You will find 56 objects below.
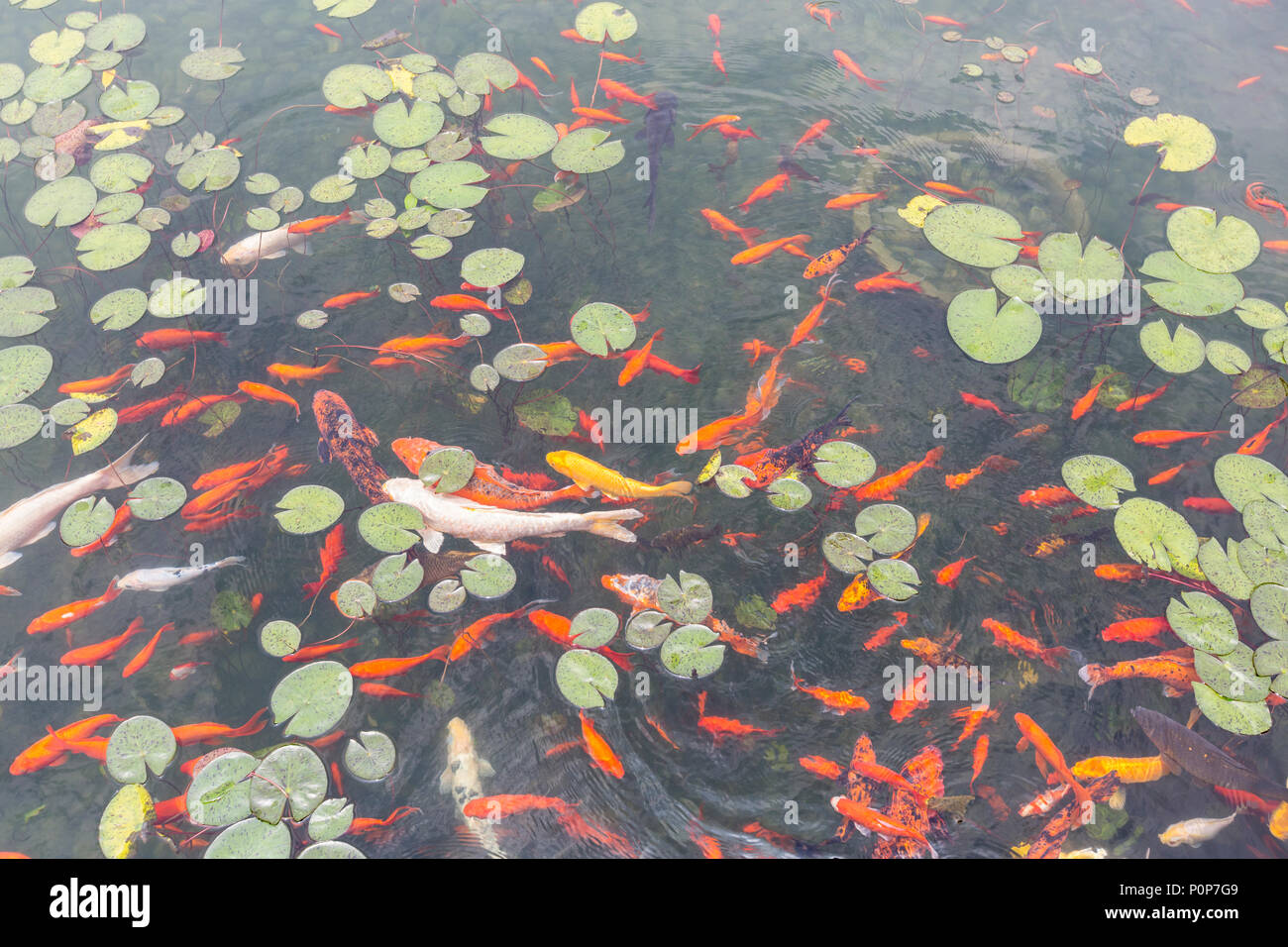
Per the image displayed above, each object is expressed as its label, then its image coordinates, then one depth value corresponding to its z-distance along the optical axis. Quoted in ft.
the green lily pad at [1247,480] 10.48
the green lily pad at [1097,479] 10.77
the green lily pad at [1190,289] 11.86
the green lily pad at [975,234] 12.58
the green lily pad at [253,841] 8.16
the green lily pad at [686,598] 9.88
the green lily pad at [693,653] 9.51
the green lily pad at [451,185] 13.61
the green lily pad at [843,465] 10.89
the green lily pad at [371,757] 8.86
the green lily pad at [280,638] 9.71
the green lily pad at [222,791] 8.44
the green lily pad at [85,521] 10.45
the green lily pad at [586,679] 9.27
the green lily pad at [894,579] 9.98
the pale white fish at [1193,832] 8.41
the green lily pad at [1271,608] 9.31
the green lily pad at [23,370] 11.80
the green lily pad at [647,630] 9.65
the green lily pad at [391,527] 10.30
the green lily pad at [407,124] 14.25
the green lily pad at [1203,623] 9.44
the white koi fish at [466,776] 8.61
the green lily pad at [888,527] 10.29
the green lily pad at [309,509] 10.55
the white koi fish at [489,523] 10.50
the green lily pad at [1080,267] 12.21
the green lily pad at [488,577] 10.06
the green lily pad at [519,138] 14.07
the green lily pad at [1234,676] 9.05
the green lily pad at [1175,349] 11.75
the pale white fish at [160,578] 10.29
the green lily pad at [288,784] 8.44
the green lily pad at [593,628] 9.63
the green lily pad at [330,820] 8.37
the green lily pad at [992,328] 11.68
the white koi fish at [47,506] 10.59
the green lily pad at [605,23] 16.98
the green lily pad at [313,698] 9.07
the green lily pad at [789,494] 10.79
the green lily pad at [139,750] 8.91
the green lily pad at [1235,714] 8.88
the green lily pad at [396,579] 9.97
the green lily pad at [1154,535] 10.10
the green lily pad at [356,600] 9.90
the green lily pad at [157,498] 10.71
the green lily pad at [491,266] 12.85
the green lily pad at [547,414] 11.65
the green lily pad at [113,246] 12.92
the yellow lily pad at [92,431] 11.33
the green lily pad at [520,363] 12.00
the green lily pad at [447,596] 10.00
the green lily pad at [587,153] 14.14
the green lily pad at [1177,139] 14.29
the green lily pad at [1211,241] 12.38
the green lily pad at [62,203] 13.51
